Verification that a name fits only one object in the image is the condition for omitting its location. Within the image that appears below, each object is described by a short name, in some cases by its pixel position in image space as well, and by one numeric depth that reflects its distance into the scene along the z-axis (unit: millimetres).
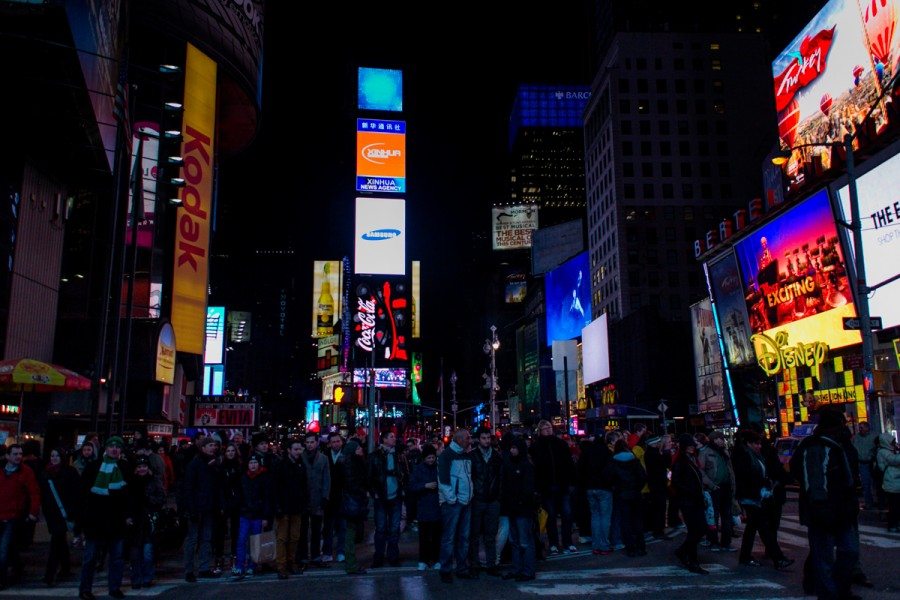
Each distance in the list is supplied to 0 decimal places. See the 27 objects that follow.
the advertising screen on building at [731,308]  42469
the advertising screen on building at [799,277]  33188
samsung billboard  73688
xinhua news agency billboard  72000
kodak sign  38000
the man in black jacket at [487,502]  10320
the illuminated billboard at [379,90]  74562
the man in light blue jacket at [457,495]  10266
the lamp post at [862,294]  18453
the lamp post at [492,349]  49969
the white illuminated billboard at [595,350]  77788
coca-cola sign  84375
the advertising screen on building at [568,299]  97688
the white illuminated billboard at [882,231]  27469
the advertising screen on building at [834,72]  31000
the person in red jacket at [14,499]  10172
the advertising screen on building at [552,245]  111250
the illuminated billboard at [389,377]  95875
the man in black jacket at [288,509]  10883
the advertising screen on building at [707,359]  53781
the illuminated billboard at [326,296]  111375
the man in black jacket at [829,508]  7656
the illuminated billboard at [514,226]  133500
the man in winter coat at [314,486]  12219
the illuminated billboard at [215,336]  62406
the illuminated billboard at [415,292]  108500
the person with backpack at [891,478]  12961
